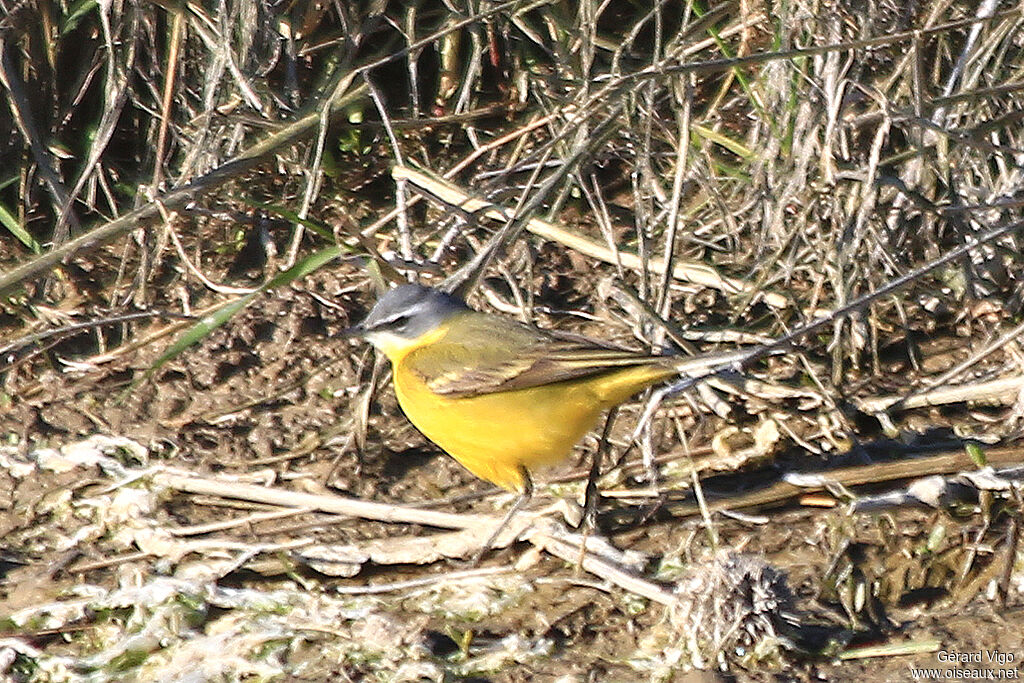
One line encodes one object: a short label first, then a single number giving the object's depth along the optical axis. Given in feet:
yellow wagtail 33.42
